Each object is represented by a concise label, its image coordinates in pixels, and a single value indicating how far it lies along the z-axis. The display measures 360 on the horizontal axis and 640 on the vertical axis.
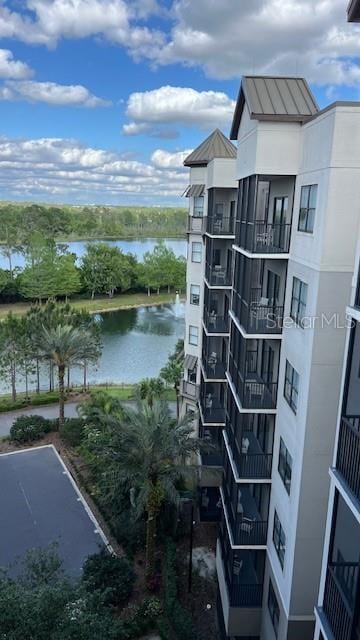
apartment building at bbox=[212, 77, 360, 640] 8.91
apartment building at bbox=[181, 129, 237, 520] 17.64
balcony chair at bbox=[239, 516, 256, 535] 12.59
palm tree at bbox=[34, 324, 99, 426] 24.53
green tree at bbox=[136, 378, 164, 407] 24.68
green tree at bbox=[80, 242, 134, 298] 63.94
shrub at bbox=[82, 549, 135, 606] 14.12
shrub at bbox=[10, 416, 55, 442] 24.02
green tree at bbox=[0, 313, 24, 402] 27.73
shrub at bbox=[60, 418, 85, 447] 23.59
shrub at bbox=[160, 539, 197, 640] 12.55
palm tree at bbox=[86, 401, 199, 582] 14.04
